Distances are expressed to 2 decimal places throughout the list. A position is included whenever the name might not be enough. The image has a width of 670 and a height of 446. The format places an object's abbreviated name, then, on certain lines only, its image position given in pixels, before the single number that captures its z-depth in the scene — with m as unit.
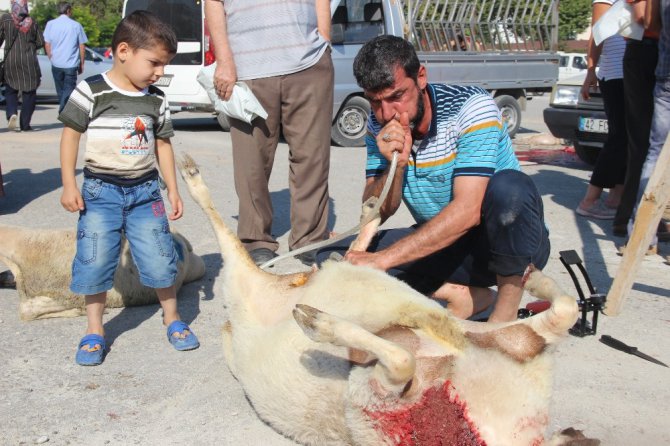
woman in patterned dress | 12.28
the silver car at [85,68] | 17.70
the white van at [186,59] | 12.18
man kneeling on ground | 3.35
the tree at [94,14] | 30.44
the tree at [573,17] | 46.34
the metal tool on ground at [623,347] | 3.85
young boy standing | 3.82
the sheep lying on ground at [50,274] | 4.32
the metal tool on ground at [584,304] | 4.03
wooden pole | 4.02
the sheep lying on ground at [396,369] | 2.41
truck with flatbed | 11.02
